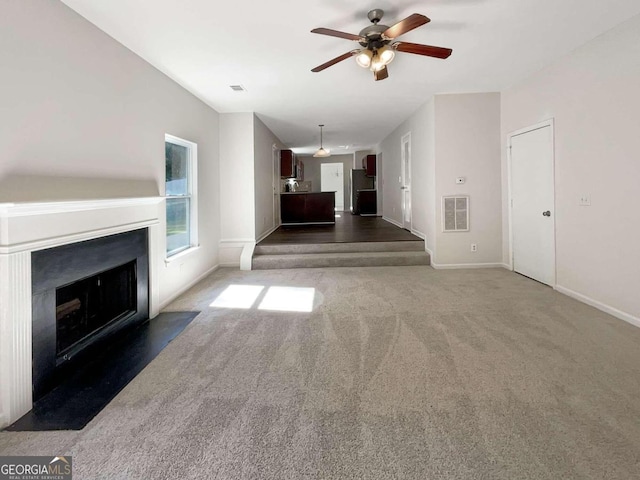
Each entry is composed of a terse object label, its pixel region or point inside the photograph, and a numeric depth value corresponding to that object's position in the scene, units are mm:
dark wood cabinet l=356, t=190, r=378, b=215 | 10992
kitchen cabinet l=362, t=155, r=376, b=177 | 10500
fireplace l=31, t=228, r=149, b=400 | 2020
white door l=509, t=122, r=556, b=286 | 3936
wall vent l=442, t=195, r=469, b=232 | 5023
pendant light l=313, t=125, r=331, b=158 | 8688
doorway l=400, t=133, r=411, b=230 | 6745
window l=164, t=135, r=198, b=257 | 3982
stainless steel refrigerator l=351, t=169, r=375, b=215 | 11594
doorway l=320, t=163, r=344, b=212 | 13422
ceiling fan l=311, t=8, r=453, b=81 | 2459
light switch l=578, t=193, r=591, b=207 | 3341
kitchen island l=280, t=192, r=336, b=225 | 9133
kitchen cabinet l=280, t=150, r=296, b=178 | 8883
